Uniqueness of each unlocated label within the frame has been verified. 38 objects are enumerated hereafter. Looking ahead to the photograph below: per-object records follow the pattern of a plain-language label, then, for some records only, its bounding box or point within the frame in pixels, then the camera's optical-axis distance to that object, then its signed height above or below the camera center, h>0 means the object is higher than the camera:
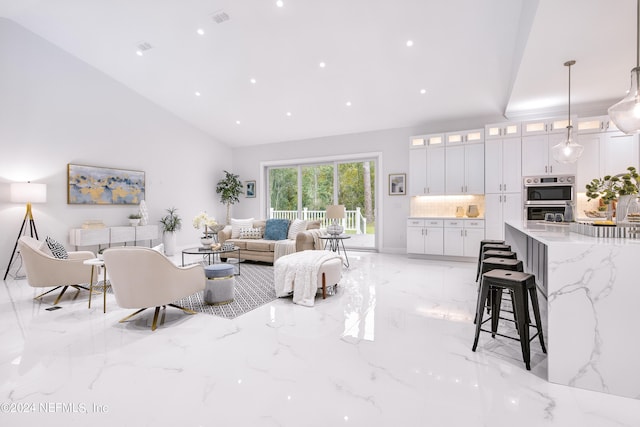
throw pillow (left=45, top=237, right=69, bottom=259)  4.09 -0.44
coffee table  4.68 -0.55
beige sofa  5.83 -0.59
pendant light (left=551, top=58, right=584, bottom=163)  4.13 +0.78
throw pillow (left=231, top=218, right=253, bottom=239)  6.94 -0.25
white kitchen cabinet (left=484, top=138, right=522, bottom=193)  5.99 +0.88
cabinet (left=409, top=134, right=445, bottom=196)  6.76 +1.00
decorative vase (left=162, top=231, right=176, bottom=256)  7.59 -0.66
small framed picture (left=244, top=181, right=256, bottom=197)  9.45 +0.73
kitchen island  1.98 -0.64
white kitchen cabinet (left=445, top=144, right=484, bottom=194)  6.43 +0.86
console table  6.09 -0.42
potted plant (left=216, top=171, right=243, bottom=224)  9.09 +0.67
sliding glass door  8.12 +0.54
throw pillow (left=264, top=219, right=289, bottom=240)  6.62 -0.32
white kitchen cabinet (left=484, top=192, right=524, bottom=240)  6.01 +0.03
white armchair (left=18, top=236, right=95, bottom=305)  3.79 -0.65
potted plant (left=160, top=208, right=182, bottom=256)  7.59 -0.43
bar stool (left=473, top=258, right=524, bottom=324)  3.27 -0.54
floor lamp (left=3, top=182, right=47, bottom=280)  5.20 +0.29
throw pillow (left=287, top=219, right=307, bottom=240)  6.50 -0.30
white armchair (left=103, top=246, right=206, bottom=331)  2.98 -0.59
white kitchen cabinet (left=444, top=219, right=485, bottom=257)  6.34 -0.47
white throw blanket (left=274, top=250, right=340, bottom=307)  3.92 -0.79
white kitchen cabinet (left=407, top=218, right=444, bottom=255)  6.70 -0.49
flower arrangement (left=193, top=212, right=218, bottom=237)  5.27 -0.11
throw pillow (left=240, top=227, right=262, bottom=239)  6.84 -0.41
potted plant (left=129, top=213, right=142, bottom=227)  6.95 -0.11
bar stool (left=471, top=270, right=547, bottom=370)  2.33 -0.65
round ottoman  3.82 -0.84
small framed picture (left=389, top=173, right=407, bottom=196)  7.49 +0.66
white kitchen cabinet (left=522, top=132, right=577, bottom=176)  5.67 +0.98
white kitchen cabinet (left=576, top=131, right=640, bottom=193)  5.30 +0.94
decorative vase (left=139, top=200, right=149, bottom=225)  7.18 +0.02
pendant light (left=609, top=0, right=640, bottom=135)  2.32 +0.74
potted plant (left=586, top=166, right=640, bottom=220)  2.40 +0.16
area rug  3.63 -1.06
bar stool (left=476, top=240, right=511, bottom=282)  4.37 -0.46
